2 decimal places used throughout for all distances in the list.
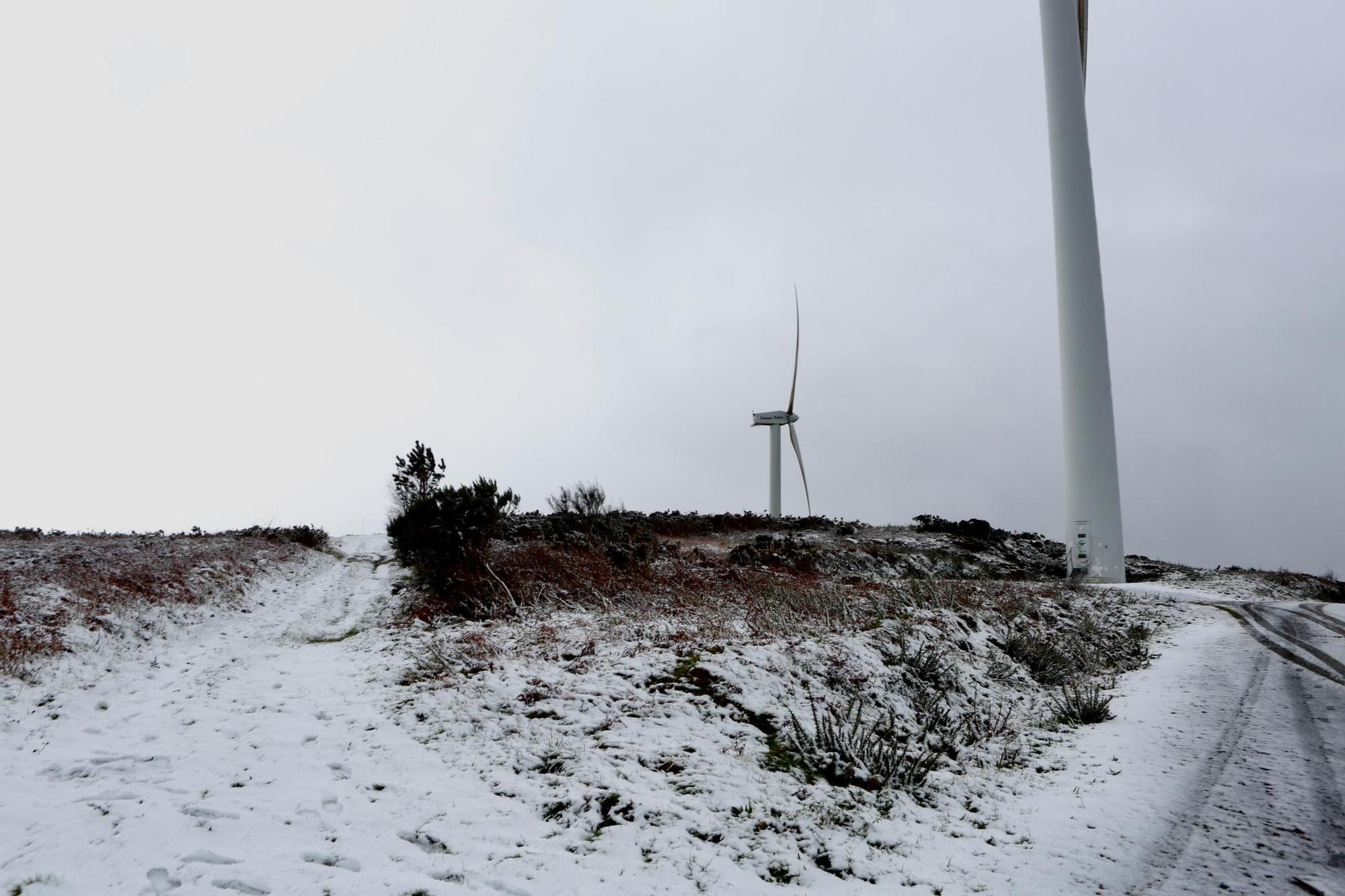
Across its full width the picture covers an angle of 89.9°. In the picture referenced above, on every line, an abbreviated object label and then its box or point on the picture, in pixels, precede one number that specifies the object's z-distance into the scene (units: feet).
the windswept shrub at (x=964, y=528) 110.32
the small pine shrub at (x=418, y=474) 70.03
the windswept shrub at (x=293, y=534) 90.33
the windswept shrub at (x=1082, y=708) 25.53
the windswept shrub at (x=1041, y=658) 31.63
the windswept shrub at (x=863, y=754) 19.84
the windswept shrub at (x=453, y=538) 47.11
